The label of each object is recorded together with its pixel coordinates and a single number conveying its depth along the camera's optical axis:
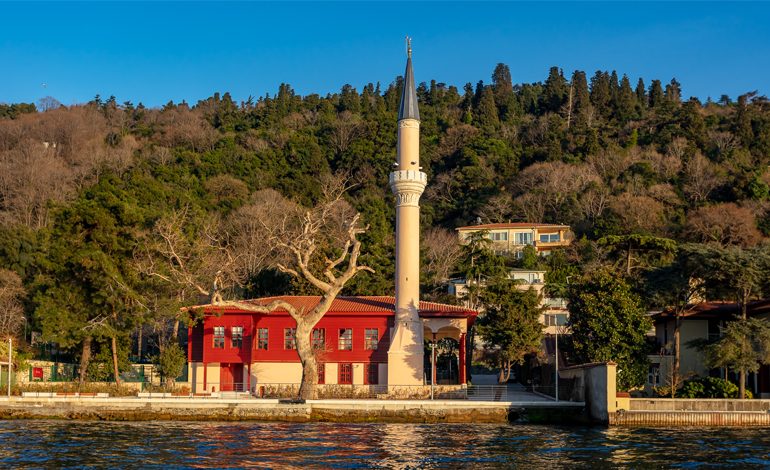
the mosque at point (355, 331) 48.09
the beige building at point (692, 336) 47.47
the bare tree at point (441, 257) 75.72
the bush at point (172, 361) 48.55
